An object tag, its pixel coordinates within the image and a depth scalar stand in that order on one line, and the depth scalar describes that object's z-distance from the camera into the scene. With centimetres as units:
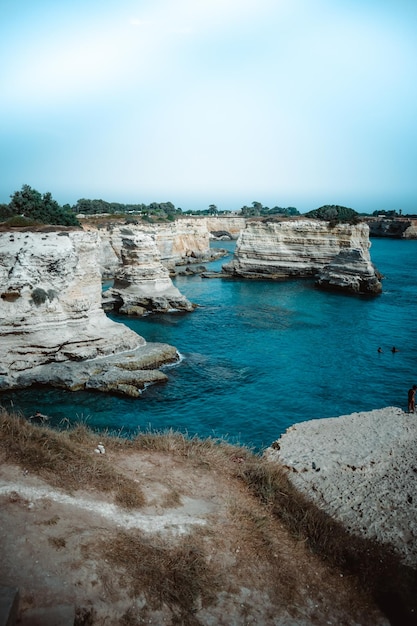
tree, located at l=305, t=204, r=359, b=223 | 11554
